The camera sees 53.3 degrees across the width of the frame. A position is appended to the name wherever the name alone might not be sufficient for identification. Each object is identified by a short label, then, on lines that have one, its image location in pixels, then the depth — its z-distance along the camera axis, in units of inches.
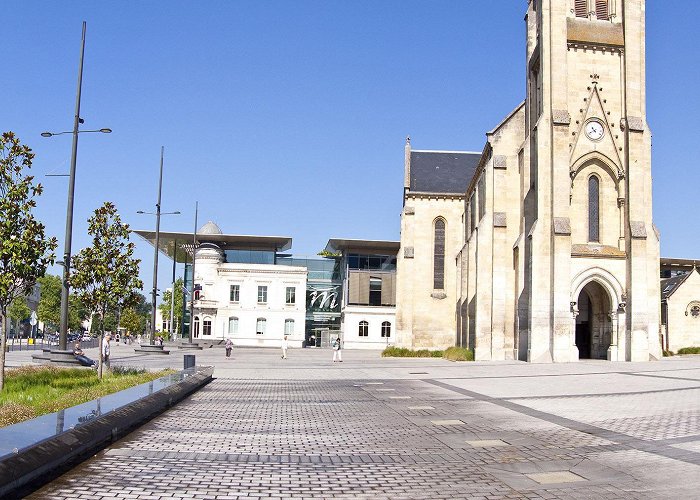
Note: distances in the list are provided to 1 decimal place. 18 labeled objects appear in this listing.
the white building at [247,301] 3179.1
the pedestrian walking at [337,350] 1557.3
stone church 1411.2
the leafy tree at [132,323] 4712.1
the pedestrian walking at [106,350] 908.1
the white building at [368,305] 3193.9
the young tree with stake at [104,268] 878.4
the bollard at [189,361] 885.2
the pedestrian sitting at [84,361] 975.8
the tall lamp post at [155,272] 1710.1
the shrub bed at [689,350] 1845.5
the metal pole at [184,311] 3467.5
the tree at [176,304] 4566.9
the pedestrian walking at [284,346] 1758.0
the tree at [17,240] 589.3
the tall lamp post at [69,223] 901.2
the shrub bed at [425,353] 1632.6
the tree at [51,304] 4296.3
